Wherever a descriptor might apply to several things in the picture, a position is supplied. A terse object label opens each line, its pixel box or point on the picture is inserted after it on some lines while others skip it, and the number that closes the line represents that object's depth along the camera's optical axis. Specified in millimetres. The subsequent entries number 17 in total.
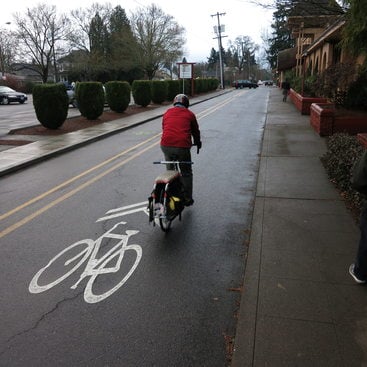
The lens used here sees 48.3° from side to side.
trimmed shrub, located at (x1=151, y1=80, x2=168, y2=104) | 30828
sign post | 39094
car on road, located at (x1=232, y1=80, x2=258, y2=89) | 75000
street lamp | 56375
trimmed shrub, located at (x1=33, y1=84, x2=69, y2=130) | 15454
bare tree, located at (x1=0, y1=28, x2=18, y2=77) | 70531
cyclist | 6023
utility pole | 73581
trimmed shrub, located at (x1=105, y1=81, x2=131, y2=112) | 22750
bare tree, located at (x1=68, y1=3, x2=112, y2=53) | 71312
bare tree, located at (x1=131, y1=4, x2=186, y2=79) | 67562
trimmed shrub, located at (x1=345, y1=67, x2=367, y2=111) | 14016
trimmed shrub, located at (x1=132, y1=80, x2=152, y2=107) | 27703
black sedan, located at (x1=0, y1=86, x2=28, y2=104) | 36181
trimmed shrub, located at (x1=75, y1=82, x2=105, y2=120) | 18859
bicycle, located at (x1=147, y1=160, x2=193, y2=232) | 5375
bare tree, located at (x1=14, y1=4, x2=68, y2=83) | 66500
